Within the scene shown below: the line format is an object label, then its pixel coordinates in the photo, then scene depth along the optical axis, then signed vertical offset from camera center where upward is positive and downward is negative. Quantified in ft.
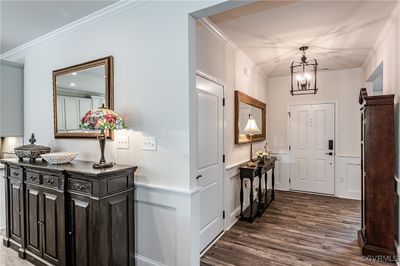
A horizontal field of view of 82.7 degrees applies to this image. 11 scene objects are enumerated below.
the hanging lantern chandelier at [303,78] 11.16 +2.60
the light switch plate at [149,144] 7.04 -0.41
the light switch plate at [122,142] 7.57 -0.38
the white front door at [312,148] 16.33 -1.32
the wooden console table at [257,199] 11.39 -3.71
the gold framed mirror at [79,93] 7.94 +1.46
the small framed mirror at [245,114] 11.66 +0.99
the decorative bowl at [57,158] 7.44 -0.88
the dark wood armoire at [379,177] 8.13 -1.74
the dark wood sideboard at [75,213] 6.19 -2.48
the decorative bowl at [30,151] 8.25 -0.74
